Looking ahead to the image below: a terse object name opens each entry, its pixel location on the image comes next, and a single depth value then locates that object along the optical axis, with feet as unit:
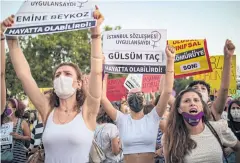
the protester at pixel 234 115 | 20.26
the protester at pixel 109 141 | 16.48
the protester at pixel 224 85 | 13.85
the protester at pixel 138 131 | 15.46
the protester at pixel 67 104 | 10.05
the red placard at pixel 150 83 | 32.76
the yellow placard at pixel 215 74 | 30.30
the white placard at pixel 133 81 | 28.86
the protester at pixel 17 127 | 18.99
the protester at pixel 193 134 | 11.75
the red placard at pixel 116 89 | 30.94
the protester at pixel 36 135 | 18.91
